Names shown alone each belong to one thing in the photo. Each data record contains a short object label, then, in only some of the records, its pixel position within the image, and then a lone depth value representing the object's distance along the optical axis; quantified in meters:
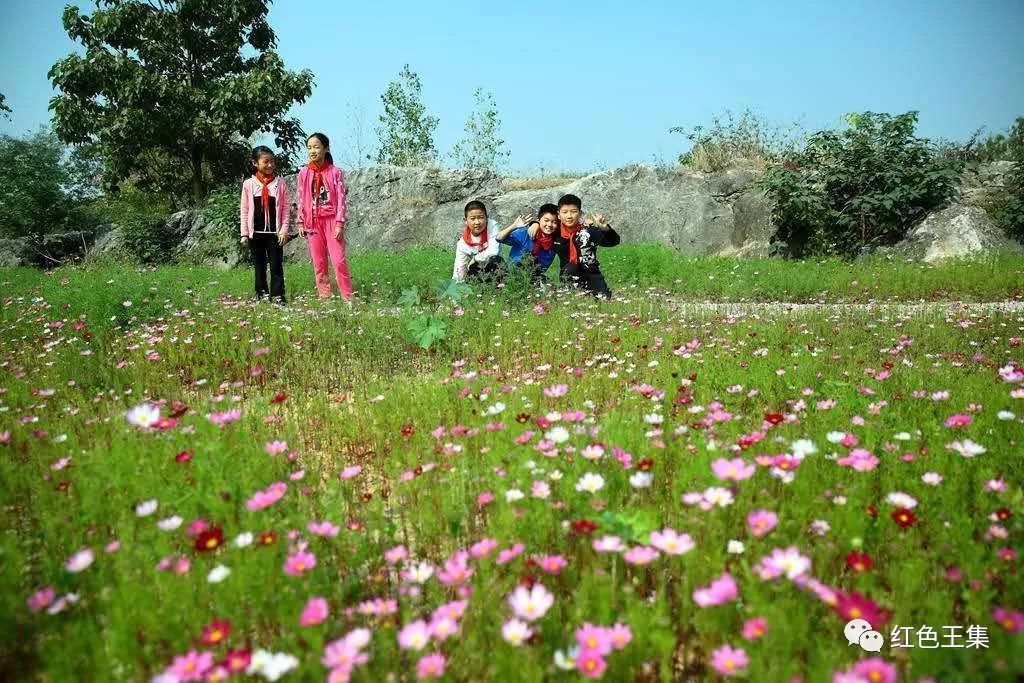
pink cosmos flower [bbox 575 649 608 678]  1.41
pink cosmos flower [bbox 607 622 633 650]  1.49
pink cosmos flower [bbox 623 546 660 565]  1.75
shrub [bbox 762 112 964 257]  13.60
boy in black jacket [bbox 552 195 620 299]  7.88
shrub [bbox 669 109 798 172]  17.48
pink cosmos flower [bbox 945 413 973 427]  2.74
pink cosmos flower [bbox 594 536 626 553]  1.79
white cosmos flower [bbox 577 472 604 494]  2.21
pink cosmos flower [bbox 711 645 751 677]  1.45
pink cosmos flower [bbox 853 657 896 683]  1.33
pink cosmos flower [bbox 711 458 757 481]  2.04
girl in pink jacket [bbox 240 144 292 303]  8.58
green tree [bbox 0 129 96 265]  18.80
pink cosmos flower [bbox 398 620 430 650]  1.52
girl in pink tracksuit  8.48
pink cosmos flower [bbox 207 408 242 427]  2.87
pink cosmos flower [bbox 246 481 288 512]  2.09
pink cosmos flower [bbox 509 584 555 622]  1.58
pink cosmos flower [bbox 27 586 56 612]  1.74
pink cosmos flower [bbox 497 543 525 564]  1.83
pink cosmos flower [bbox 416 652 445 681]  1.43
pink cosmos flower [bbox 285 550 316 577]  1.77
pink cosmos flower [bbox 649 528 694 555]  1.78
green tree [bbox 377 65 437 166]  35.69
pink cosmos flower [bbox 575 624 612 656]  1.47
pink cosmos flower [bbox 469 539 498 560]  1.94
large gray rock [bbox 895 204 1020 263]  12.39
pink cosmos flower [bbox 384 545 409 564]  1.96
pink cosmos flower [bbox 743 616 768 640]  1.47
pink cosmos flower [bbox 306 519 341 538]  1.98
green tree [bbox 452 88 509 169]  34.97
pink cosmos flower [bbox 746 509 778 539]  1.81
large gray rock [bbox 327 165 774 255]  15.91
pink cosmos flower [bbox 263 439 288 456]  2.65
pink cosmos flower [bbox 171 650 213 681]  1.45
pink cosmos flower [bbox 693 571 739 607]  1.56
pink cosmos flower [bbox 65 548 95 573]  1.84
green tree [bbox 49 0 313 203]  18.95
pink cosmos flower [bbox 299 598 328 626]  1.57
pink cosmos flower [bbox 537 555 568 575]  1.83
